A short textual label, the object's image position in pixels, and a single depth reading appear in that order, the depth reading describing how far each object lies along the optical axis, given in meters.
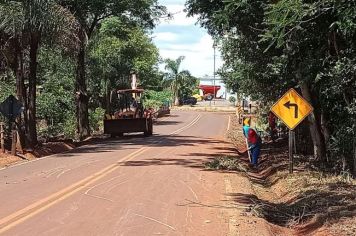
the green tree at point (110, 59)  44.96
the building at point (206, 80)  146.75
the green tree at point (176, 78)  97.81
